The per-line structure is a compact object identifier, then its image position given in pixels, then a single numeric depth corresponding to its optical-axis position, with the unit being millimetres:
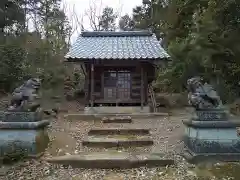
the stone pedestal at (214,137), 3480
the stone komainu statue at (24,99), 3699
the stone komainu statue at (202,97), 3628
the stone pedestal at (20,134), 3596
